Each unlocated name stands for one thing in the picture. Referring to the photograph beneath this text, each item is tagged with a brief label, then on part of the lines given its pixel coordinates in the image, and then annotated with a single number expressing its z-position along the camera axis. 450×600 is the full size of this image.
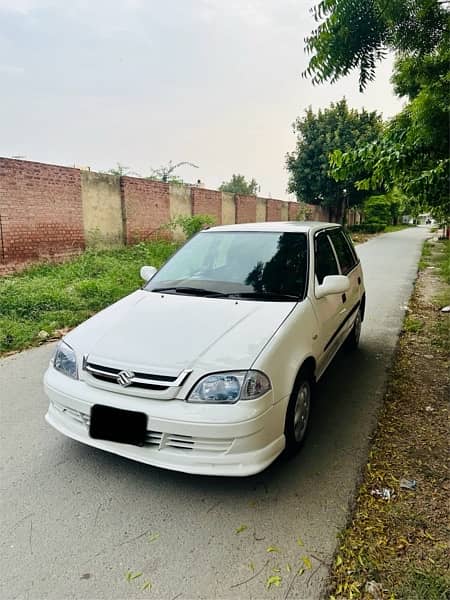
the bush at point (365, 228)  31.27
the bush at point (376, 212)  32.89
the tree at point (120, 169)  22.04
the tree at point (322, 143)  23.75
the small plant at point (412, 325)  5.82
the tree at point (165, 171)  22.36
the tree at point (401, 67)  3.01
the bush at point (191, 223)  12.07
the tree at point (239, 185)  60.91
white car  2.18
